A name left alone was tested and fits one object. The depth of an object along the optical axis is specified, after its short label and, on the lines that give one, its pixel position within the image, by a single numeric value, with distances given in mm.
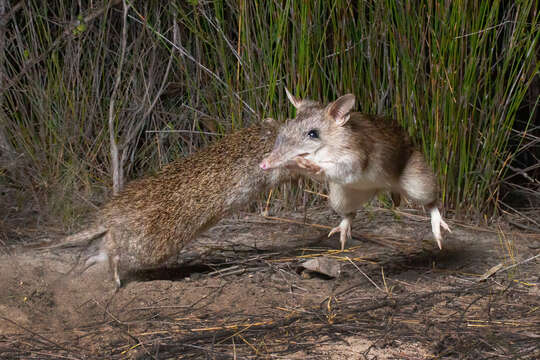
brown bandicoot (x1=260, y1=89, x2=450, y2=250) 3455
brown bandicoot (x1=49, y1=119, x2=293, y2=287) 3635
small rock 3824
